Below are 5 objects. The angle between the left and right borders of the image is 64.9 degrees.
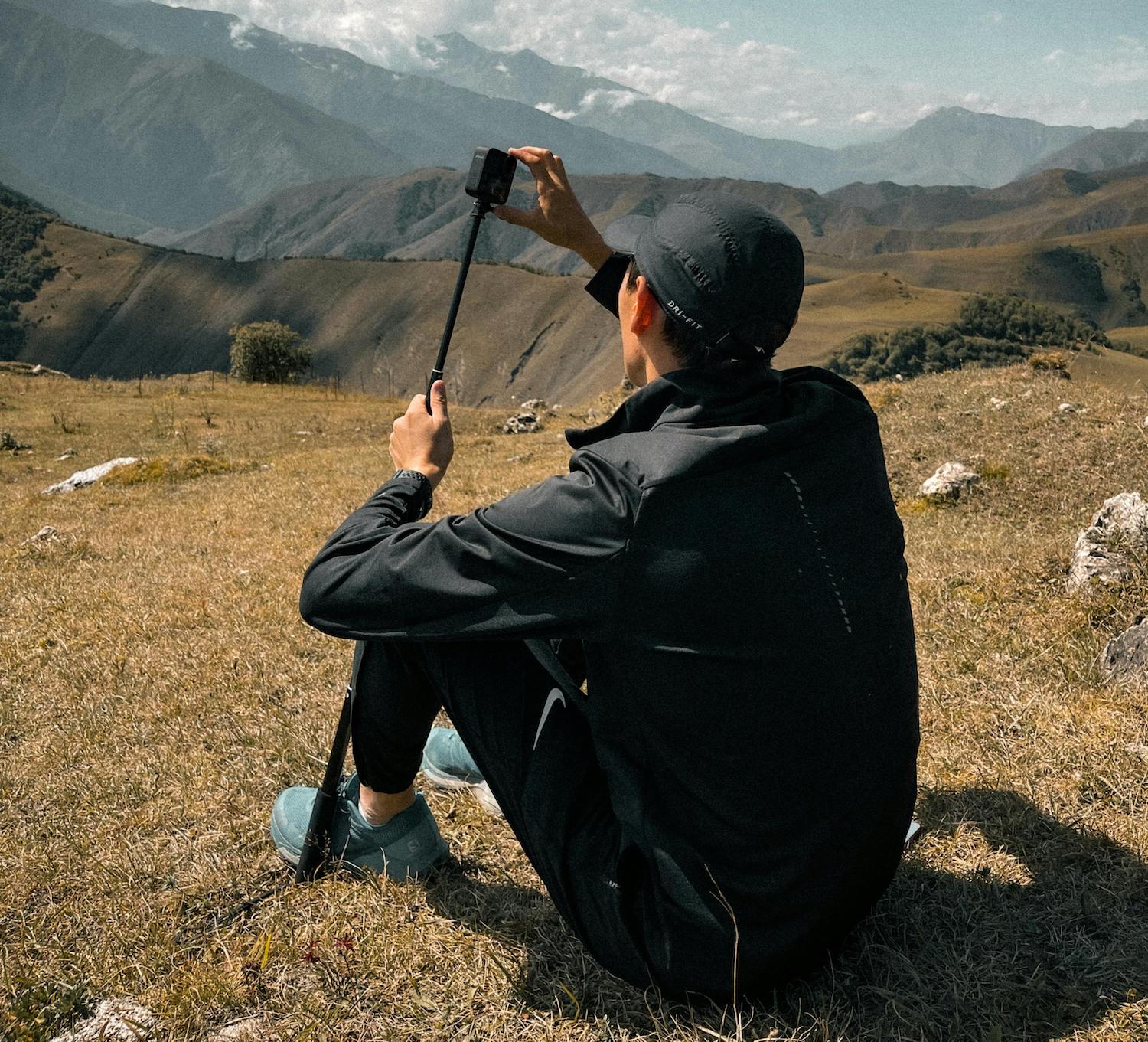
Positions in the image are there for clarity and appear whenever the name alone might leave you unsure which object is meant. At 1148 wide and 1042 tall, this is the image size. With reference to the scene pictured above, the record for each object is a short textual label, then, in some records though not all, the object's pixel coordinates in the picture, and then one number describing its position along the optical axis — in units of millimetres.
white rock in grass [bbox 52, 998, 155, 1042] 2650
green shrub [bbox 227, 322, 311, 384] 53875
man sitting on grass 1998
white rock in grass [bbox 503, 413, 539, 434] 19814
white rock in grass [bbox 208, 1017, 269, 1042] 2621
